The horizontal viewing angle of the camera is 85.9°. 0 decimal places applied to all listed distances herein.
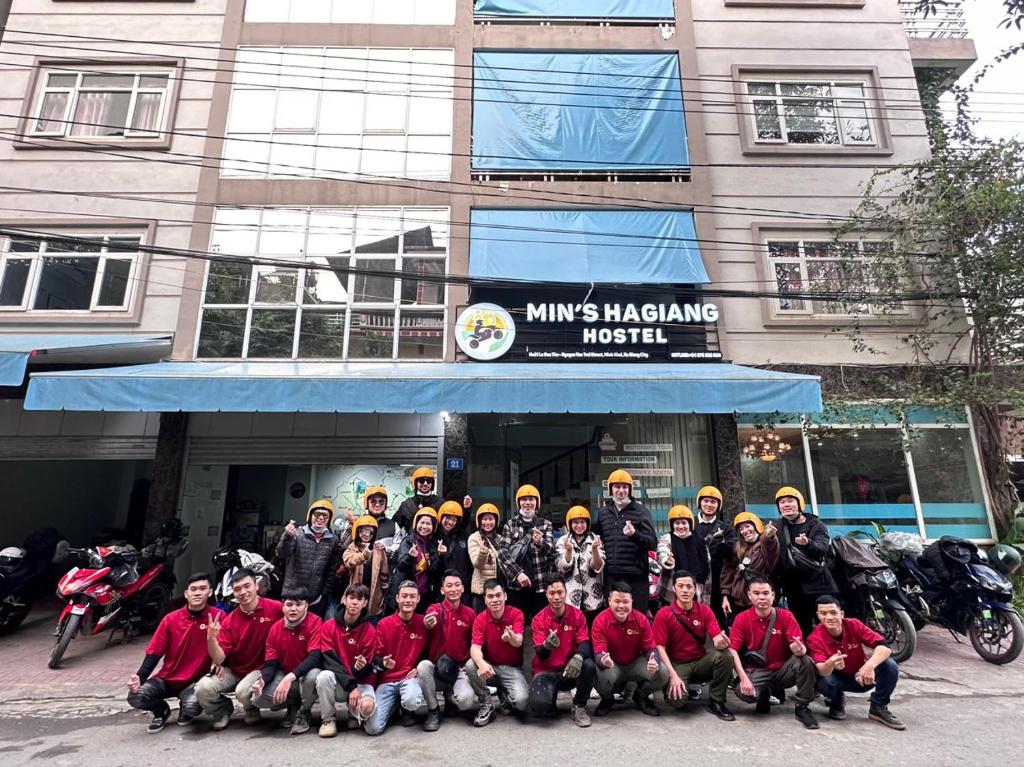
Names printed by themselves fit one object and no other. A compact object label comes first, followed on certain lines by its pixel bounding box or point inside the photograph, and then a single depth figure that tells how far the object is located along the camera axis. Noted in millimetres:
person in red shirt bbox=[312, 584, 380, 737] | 4219
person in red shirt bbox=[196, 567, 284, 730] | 4273
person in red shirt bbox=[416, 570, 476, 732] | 4477
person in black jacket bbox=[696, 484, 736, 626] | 5535
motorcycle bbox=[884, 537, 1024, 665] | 5602
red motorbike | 6031
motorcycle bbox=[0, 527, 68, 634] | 6855
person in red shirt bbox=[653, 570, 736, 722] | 4488
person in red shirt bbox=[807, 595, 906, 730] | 4184
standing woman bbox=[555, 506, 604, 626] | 5410
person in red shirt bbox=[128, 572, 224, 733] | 4254
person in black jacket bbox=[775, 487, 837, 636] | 5281
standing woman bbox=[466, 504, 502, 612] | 5414
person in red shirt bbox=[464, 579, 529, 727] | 4410
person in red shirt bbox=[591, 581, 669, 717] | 4473
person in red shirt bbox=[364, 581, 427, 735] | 4324
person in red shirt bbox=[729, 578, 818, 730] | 4309
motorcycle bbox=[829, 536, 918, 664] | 5586
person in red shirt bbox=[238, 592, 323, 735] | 4234
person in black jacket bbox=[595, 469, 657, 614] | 5535
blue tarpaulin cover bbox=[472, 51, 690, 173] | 10094
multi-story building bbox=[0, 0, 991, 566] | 8992
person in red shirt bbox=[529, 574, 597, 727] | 4375
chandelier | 9016
